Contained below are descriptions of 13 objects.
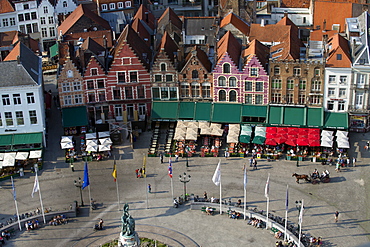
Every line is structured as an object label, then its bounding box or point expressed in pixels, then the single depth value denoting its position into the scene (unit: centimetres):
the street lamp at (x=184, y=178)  9964
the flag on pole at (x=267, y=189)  9150
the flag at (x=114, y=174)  9662
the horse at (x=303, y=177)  10125
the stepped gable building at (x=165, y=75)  11512
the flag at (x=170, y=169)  9806
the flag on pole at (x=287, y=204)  8825
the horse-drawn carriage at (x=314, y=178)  10129
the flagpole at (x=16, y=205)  9284
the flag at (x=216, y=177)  9398
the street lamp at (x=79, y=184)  9769
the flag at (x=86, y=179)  9594
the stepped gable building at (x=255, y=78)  11300
